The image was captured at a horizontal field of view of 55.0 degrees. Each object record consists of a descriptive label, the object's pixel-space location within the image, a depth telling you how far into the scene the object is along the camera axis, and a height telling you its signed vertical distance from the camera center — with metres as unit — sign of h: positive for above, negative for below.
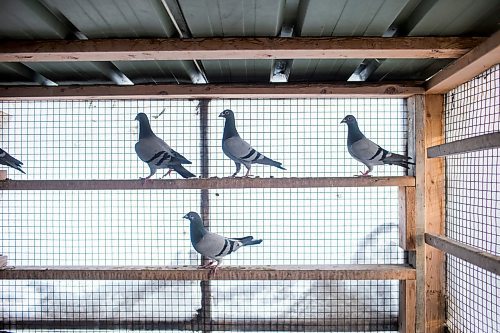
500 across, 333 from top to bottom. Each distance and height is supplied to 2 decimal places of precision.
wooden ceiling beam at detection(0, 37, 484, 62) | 1.93 +0.48
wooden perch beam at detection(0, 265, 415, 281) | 2.64 -0.60
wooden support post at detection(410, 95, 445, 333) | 2.72 -0.27
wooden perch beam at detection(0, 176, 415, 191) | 2.61 -0.10
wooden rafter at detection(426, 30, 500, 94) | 1.82 +0.43
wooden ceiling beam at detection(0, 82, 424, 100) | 2.68 +0.42
